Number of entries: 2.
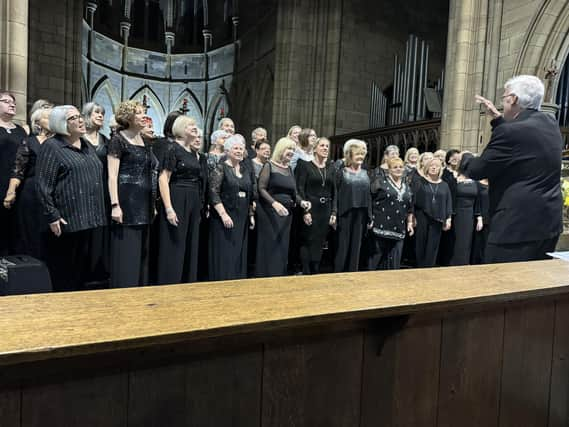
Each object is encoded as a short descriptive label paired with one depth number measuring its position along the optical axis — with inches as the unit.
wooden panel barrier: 35.5
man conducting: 97.6
